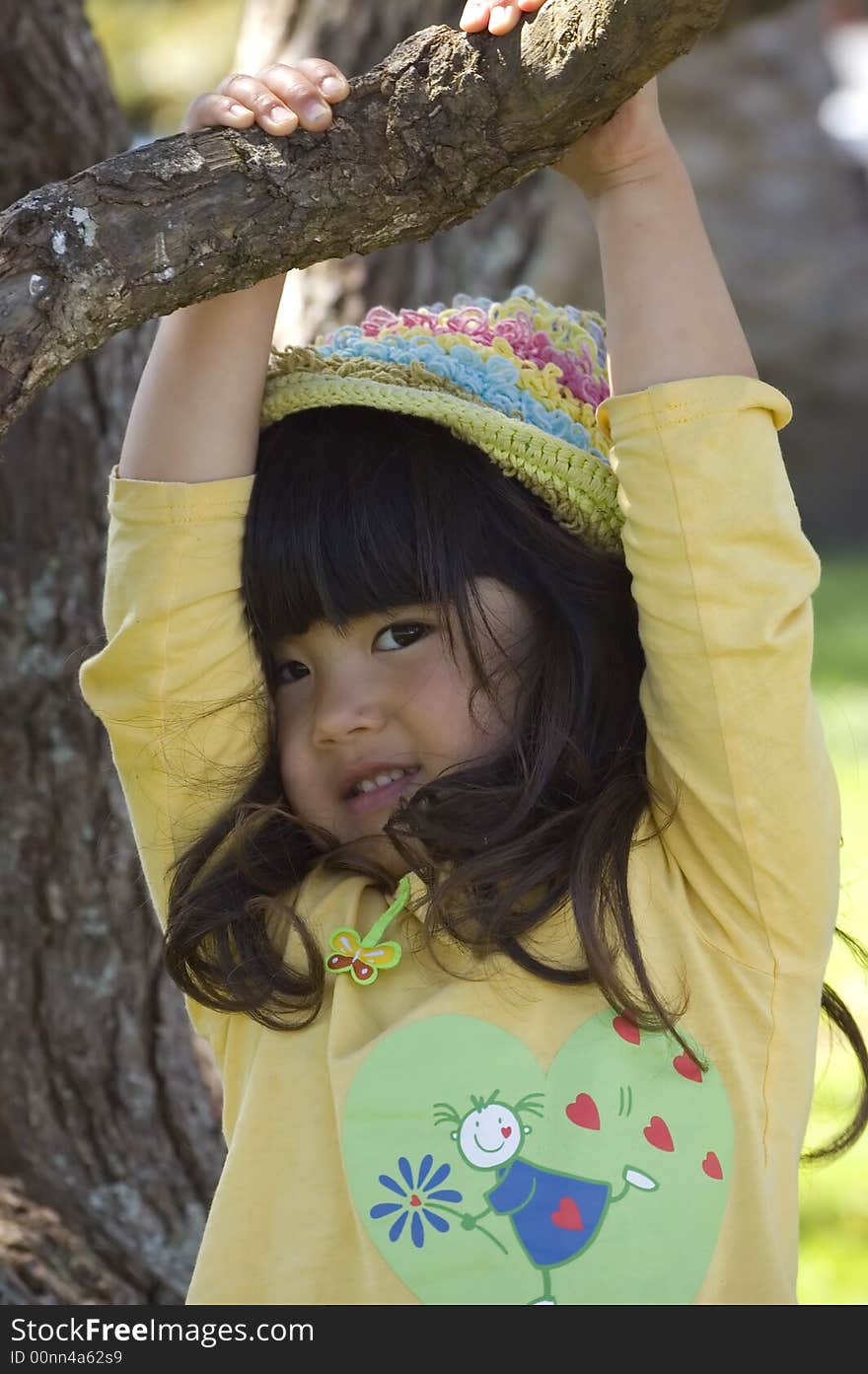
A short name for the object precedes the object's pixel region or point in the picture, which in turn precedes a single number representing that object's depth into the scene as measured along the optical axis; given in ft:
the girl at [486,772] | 8.14
